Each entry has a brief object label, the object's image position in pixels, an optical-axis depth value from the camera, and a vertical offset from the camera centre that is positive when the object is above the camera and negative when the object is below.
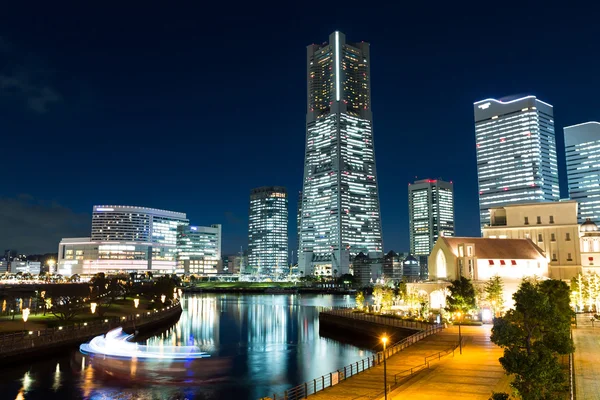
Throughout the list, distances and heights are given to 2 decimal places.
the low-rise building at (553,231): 111.56 +6.59
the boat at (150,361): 50.06 -11.09
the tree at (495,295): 78.38 -5.58
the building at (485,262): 92.00 -0.40
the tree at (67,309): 74.75 -6.93
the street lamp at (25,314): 66.81 -6.63
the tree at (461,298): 70.12 -5.40
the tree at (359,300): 100.05 -7.89
